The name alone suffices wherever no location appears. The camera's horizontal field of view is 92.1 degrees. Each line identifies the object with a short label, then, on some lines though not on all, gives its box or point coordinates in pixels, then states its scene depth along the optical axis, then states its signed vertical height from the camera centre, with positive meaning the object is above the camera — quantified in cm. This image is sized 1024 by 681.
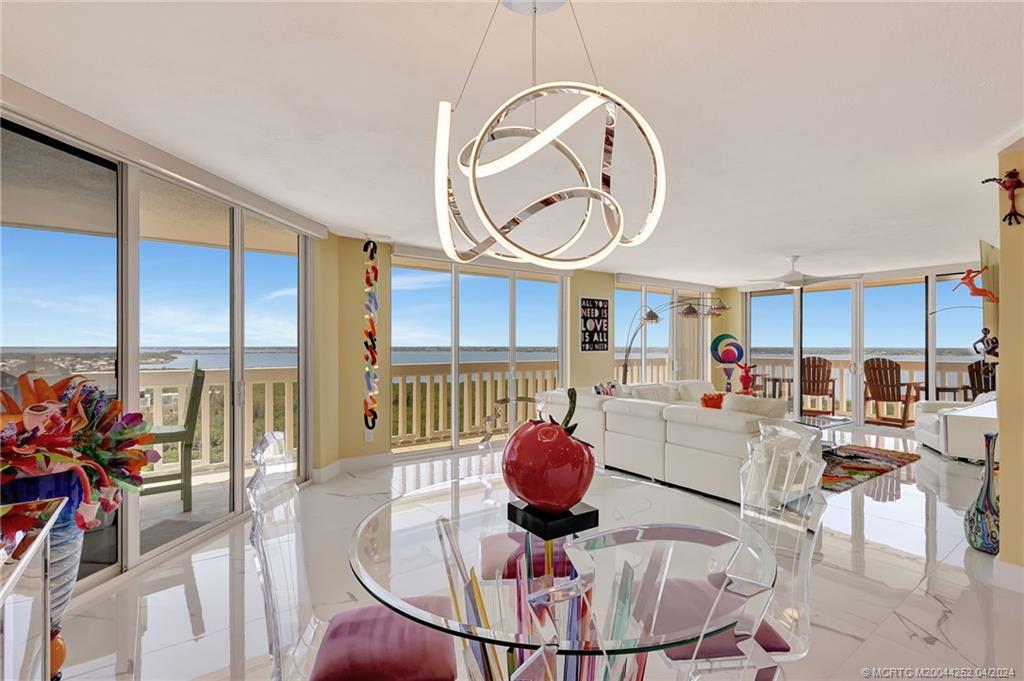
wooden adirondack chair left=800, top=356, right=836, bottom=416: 768 -62
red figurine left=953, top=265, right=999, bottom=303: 264 +28
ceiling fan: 530 +66
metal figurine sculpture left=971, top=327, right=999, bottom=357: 265 -2
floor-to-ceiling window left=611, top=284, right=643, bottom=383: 750 +19
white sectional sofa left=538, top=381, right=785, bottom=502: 374 -81
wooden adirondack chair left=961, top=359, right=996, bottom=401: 607 -49
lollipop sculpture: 773 -17
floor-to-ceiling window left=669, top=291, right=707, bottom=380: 849 +1
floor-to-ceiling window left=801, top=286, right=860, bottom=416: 752 -14
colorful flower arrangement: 130 -28
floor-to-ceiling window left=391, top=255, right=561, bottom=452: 551 -8
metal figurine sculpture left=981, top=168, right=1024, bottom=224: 241 +76
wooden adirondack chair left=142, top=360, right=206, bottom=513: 302 -59
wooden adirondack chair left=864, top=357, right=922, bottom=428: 690 -66
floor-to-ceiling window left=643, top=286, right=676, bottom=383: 798 +1
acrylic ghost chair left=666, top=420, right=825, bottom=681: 136 -70
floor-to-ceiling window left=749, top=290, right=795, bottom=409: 826 -1
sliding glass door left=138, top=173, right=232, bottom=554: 288 -7
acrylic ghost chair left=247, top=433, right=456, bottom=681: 132 -87
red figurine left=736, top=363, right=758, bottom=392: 605 -46
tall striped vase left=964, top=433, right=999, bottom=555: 281 -103
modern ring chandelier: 132 +48
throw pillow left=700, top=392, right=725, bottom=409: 473 -57
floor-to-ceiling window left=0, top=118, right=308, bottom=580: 227 +20
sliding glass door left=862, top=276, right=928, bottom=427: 690 -13
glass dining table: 109 -69
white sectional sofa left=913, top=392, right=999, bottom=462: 470 -87
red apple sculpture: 126 -32
